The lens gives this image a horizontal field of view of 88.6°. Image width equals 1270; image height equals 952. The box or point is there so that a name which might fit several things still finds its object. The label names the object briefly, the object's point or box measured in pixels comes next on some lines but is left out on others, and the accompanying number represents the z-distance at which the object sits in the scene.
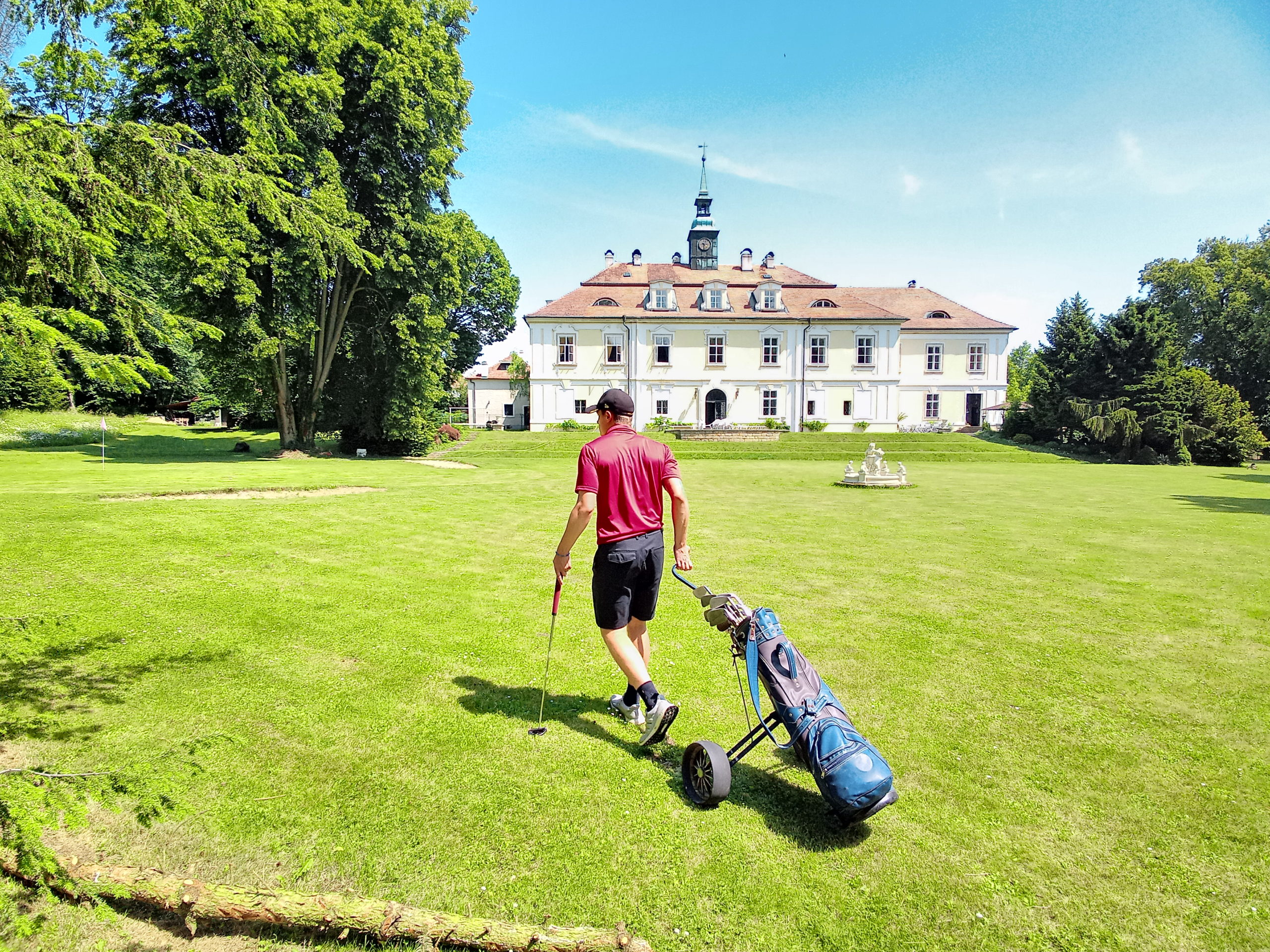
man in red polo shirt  3.97
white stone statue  19.47
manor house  46.59
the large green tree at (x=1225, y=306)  45.50
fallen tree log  2.43
